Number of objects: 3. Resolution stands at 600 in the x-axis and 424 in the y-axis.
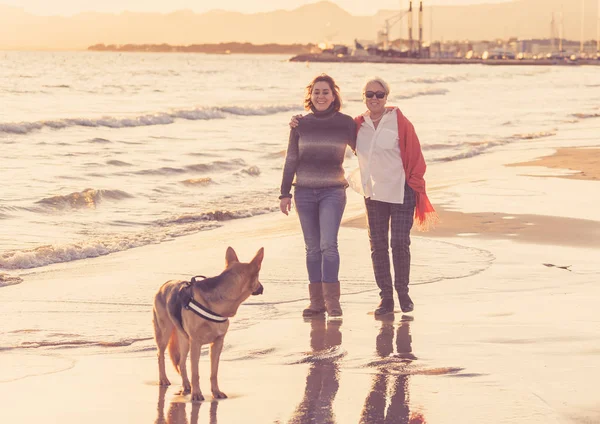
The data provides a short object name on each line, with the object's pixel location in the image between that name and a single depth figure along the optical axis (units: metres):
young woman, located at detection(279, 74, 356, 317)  12.67
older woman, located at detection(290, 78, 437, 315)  12.69
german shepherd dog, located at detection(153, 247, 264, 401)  8.98
